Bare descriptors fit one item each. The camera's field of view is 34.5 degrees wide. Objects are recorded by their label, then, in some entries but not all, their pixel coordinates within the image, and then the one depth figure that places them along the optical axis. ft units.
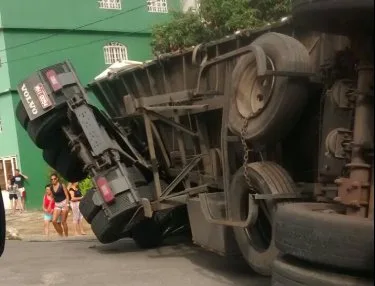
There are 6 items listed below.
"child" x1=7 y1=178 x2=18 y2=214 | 63.98
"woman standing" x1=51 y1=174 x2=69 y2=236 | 35.76
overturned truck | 9.46
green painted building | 67.82
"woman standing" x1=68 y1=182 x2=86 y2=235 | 37.71
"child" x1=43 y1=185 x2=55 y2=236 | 36.54
